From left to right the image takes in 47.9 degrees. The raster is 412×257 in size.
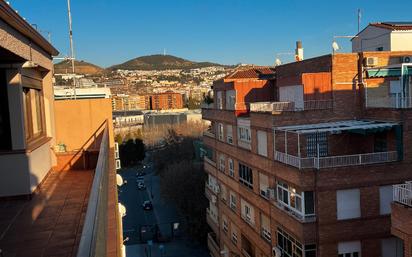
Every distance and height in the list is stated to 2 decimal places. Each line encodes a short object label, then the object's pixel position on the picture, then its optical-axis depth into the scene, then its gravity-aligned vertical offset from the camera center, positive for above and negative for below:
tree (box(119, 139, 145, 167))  67.20 -7.68
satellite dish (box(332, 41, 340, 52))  21.66 +2.14
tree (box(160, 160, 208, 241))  36.43 -7.95
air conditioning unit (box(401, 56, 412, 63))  20.23 +1.32
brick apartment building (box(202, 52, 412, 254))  16.31 -2.53
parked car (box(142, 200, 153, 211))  46.81 -10.75
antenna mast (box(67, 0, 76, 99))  13.03 +1.97
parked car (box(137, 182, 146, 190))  56.84 -10.56
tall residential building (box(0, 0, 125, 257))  3.90 -0.74
